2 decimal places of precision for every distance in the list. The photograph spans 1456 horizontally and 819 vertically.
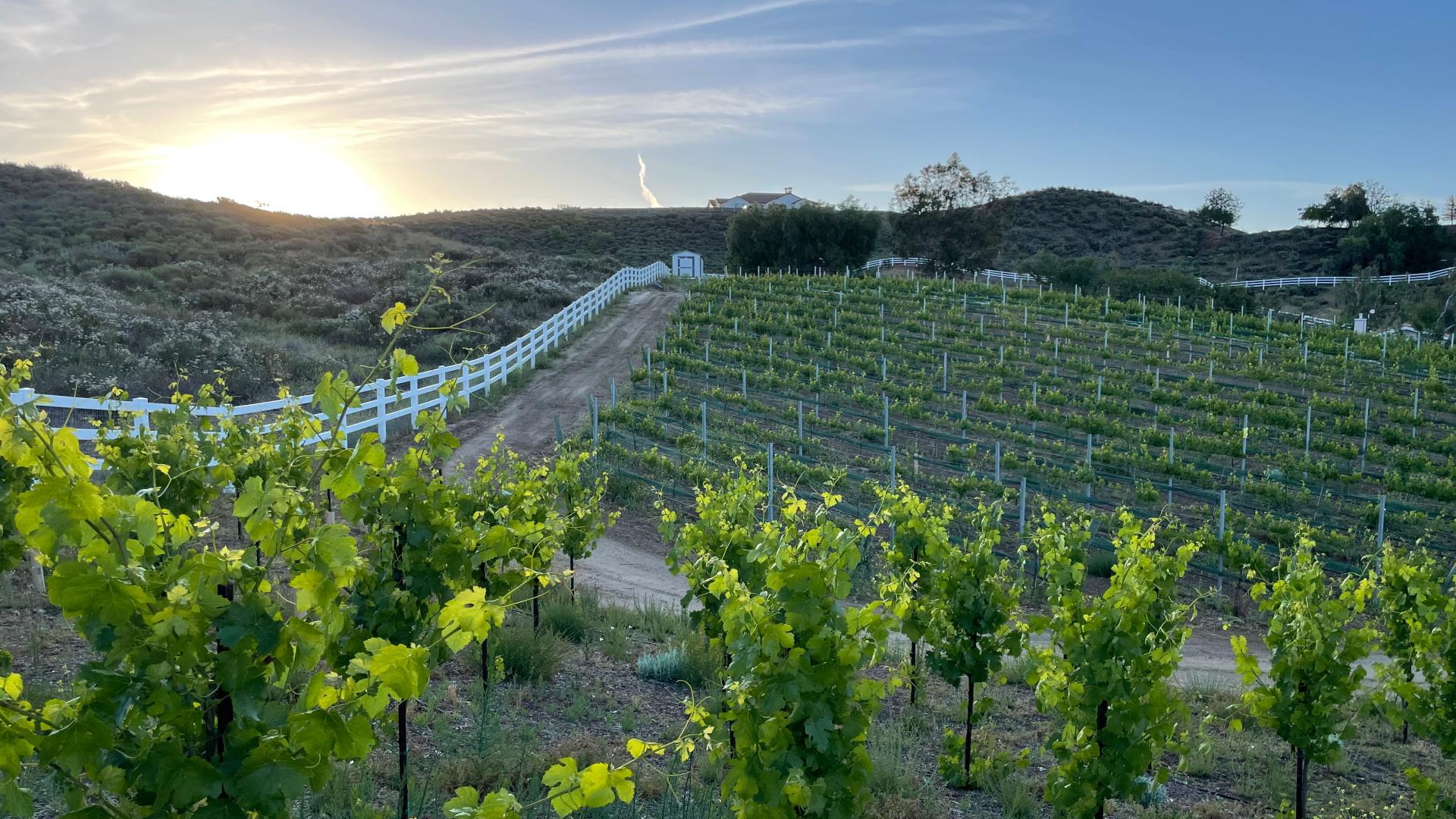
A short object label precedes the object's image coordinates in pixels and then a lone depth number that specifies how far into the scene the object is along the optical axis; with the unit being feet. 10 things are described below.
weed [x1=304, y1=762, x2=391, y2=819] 15.76
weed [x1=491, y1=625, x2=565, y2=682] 25.88
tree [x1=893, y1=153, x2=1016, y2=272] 185.06
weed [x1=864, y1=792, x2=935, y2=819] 19.39
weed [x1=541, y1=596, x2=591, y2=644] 30.63
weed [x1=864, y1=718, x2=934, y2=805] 20.74
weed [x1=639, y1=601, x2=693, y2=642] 32.35
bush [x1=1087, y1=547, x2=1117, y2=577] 47.99
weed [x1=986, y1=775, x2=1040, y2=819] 20.79
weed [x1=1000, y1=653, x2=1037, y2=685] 31.71
